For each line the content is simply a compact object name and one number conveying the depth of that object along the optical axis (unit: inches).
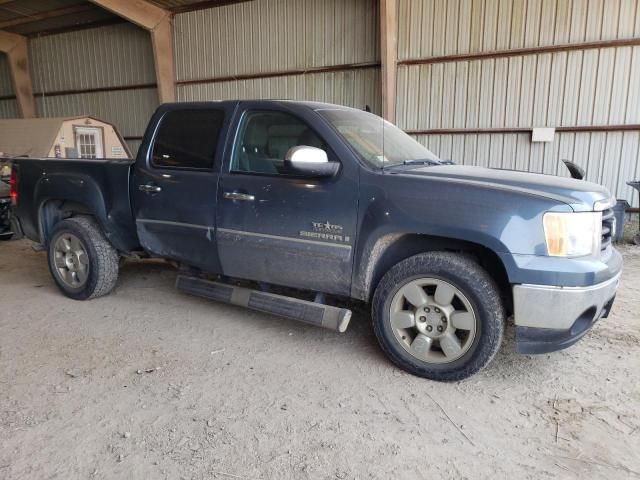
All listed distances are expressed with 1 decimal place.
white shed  418.9
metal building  343.3
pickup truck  104.5
